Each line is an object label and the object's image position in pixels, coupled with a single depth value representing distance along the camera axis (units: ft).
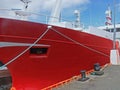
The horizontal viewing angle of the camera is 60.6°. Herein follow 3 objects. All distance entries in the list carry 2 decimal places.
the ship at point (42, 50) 10.71
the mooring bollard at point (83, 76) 13.77
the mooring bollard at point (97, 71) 15.57
